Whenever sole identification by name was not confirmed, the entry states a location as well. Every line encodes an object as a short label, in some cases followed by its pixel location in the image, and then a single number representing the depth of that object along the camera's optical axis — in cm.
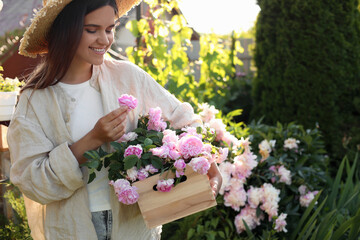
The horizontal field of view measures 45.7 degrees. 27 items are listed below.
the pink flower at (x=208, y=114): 283
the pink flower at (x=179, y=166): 148
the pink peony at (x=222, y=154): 174
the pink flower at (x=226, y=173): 265
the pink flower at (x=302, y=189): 292
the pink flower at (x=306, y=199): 283
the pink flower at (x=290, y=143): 312
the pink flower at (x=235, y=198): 265
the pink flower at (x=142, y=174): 152
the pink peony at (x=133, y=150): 149
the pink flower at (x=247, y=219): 266
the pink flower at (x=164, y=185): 148
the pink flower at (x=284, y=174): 282
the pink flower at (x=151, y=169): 152
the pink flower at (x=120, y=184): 148
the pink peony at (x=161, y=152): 151
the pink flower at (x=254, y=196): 267
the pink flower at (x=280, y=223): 257
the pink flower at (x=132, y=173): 151
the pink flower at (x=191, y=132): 161
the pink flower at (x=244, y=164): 267
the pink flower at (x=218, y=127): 265
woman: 151
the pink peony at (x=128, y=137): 160
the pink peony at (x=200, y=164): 148
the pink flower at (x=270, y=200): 264
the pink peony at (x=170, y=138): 158
